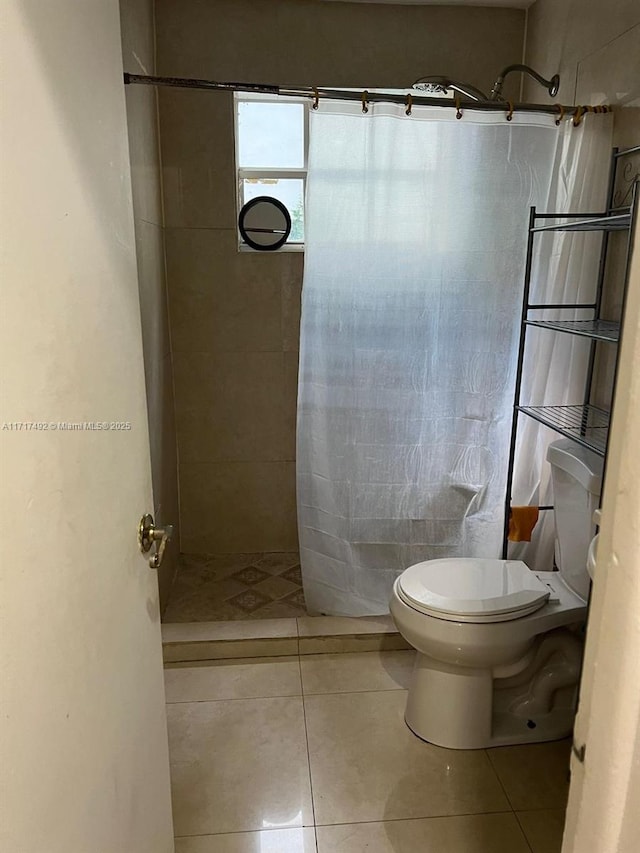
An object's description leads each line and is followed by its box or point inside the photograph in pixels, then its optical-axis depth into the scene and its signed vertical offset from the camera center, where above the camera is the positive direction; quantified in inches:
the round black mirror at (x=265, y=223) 103.0 +8.3
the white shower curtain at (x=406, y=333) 78.3 -6.8
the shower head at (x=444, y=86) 80.4 +23.7
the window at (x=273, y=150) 103.4 +19.9
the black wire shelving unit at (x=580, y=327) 69.6 -5.2
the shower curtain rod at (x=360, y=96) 70.4 +20.1
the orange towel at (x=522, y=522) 84.3 -30.6
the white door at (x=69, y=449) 24.4 -7.9
